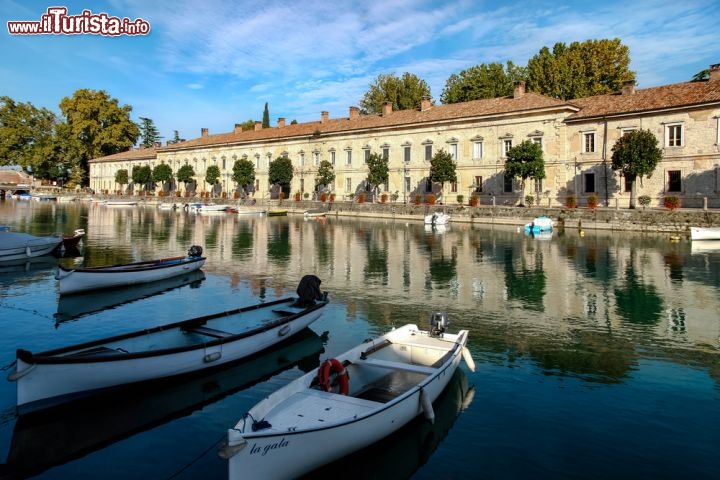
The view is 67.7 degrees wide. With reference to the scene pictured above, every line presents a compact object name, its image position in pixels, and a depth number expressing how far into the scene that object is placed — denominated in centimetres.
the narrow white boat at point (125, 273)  1723
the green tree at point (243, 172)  7056
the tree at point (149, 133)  12706
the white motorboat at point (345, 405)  590
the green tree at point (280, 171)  6544
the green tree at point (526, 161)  4328
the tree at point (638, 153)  3766
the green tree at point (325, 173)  6144
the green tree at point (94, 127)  9694
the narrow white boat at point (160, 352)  822
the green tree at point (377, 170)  5562
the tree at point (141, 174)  8769
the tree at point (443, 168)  4966
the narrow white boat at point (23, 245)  2419
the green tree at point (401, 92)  7831
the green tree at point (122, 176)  9281
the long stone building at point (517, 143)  3922
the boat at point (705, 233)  3123
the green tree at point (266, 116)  10512
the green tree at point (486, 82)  6681
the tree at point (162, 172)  8450
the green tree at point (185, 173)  8125
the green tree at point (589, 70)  5741
